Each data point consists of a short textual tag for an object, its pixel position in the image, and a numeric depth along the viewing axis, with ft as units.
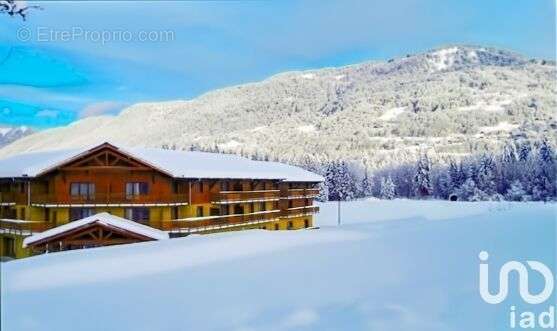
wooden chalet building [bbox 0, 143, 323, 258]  95.81
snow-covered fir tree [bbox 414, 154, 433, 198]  328.29
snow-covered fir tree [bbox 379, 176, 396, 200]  331.77
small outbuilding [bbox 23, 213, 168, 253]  94.58
